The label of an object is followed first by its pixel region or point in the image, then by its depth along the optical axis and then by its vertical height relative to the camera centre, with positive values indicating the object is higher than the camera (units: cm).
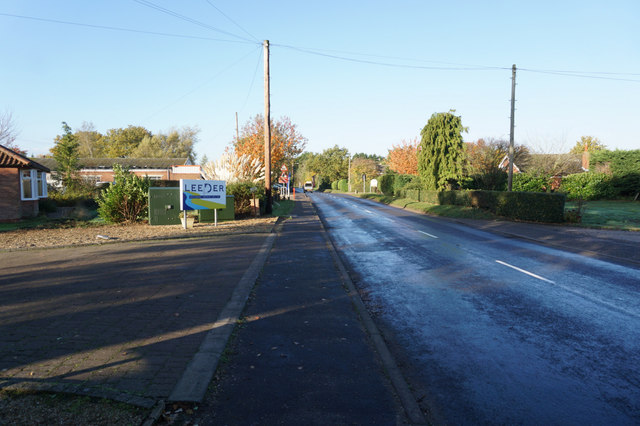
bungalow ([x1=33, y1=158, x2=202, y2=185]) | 5066 +196
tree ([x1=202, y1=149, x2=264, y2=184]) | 2291 +82
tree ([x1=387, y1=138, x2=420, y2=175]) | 5712 +376
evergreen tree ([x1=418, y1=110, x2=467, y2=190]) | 3351 +279
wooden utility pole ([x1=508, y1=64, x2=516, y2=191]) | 2412 +445
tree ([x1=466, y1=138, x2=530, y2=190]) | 3269 +259
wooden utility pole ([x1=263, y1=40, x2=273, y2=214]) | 2228 +339
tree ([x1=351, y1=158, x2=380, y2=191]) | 8039 +278
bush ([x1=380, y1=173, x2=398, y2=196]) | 5162 +27
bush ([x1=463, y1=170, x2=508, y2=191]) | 3250 +46
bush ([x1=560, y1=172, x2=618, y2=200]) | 3497 -1
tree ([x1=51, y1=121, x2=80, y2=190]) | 3444 +180
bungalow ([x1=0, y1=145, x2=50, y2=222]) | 2008 -22
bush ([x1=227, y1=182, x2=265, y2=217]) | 2122 -61
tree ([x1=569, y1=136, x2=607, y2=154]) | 8024 +831
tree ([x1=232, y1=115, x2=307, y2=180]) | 3431 +368
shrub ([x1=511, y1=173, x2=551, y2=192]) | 3189 +26
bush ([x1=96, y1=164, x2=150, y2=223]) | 1795 -72
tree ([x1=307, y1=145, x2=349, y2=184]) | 10112 +450
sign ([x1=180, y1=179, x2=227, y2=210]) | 1630 -42
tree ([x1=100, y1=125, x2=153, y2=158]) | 7469 +771
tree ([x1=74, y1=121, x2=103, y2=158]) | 7569 +712
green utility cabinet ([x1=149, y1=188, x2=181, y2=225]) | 1752 -94
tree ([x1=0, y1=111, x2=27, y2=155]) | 4197 +396
